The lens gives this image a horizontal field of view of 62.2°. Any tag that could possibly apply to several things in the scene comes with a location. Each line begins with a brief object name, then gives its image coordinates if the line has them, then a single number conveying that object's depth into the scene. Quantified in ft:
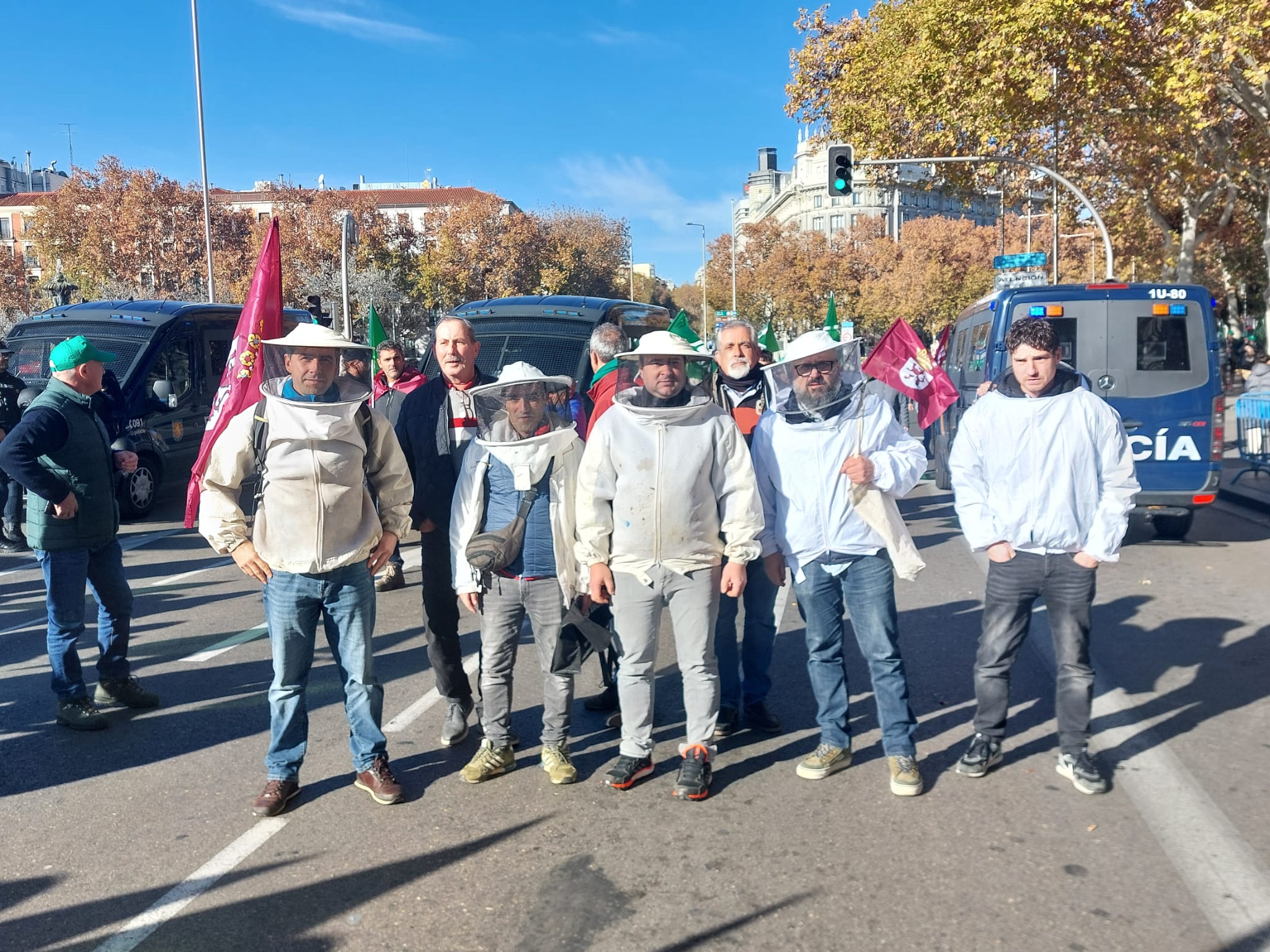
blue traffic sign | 60.66
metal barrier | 38.50
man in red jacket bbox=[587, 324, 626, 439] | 16.88
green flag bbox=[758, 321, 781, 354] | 35.01
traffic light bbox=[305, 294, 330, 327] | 36.30
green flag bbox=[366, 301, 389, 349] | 31.22
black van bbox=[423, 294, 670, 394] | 32.94
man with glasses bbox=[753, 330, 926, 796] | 13.51
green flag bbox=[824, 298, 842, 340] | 46.14
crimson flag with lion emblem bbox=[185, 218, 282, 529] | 15.47
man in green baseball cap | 15.57
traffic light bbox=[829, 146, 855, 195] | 60.70
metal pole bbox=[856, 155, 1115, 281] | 56.13
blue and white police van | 29.60
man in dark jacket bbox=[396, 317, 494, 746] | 15.26
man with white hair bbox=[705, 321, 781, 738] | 15.60
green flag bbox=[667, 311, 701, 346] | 25.75
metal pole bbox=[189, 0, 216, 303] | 89.35
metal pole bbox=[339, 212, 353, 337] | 70.13
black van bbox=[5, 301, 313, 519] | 37.60
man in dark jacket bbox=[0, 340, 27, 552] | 30.99
